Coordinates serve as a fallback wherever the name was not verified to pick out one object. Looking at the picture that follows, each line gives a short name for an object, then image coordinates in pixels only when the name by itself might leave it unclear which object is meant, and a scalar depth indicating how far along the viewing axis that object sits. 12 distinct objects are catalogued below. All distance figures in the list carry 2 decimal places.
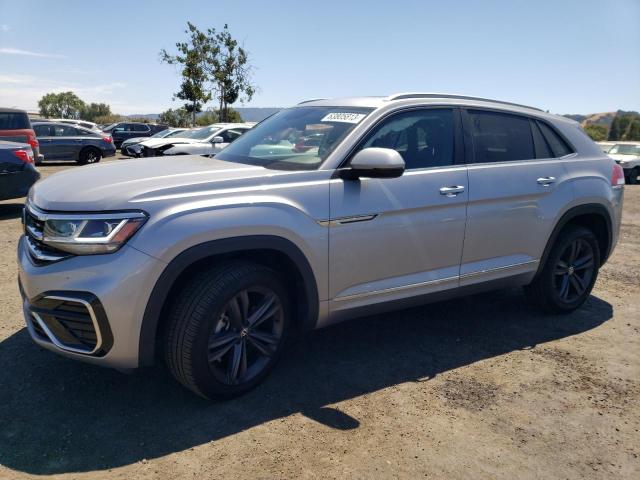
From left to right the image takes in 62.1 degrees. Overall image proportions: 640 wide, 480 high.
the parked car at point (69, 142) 17.69
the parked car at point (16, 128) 11.36
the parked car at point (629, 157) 19.33
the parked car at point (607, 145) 20.97
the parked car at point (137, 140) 19.73
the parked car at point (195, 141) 13.19
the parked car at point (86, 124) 24.27
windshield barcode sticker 3.48
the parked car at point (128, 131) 28.20
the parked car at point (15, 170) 7.78
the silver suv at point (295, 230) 2.64
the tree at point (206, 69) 34.62
